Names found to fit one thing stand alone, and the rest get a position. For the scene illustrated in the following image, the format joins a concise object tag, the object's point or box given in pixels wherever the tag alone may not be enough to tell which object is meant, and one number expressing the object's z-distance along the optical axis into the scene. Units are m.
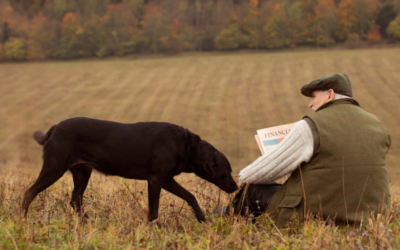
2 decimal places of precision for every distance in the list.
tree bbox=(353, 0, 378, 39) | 54.81
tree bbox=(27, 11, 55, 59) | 54.38
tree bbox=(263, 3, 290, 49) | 54.47
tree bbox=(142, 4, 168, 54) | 57.09
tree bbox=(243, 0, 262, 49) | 55.12
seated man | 2.89
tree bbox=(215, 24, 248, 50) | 55.56
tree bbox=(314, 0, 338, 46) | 54.04
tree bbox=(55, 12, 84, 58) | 54.69
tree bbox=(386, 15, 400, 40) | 51.46
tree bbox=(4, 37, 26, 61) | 53.44
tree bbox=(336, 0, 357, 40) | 54.84
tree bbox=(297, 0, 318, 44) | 55.12
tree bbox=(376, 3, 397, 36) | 54.50
